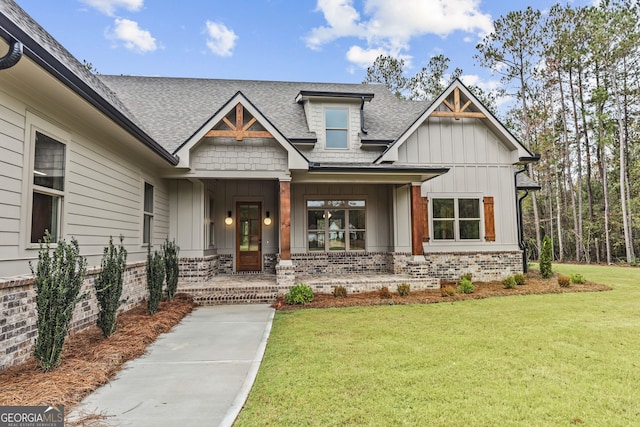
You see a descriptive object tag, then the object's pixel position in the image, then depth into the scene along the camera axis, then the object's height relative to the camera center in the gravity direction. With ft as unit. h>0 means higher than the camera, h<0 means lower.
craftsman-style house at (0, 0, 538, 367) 27.14 +4.97
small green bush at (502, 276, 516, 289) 30.96 -4.27
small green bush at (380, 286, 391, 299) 27.50 -4.49
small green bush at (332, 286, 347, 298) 27.79 -4.40
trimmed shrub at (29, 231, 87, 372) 11.87 -2.20
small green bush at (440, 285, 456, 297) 27.84 -4.50
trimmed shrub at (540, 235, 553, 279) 35.22 -2.60
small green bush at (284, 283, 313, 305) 25.79 -4.31
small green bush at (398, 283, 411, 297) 28.14 -4.34
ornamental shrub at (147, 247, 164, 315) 20.89 -2.53
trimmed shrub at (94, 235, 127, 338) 15.90 -2.50
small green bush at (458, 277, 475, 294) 29.09 -4.35
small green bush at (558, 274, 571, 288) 31.10 -4.25
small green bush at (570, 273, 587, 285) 32.32 -4.16
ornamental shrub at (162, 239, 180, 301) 24.48 -2.05
